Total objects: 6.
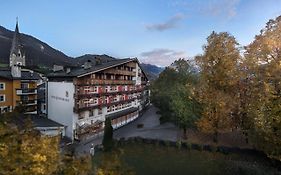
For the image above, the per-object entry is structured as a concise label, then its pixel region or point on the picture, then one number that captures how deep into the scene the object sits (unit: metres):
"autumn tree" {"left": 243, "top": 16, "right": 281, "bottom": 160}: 14.34
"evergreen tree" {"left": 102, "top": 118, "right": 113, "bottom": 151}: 18.22
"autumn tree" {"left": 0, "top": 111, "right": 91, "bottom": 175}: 4.74
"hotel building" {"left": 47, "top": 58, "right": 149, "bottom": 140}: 22.03
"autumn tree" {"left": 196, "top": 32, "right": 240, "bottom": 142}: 18.45
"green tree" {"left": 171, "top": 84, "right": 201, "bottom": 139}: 20.57
